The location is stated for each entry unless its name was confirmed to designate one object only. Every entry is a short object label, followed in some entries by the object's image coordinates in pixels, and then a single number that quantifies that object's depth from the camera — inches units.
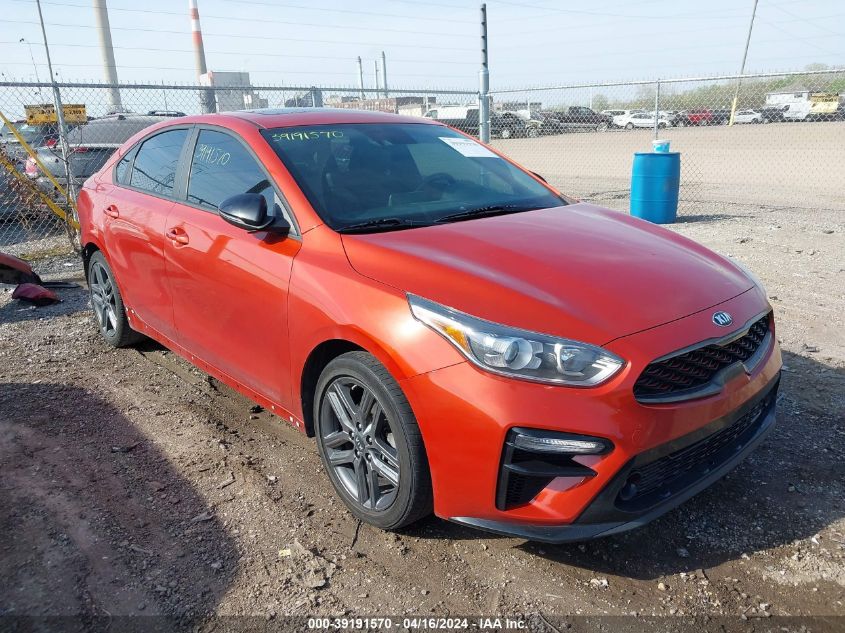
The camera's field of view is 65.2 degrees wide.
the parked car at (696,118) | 770.8
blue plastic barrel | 351.6
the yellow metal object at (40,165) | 315.2
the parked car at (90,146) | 353.1
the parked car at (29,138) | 356.5
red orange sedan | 88.4
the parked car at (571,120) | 671.8
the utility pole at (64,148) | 315.6
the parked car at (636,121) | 901.2
